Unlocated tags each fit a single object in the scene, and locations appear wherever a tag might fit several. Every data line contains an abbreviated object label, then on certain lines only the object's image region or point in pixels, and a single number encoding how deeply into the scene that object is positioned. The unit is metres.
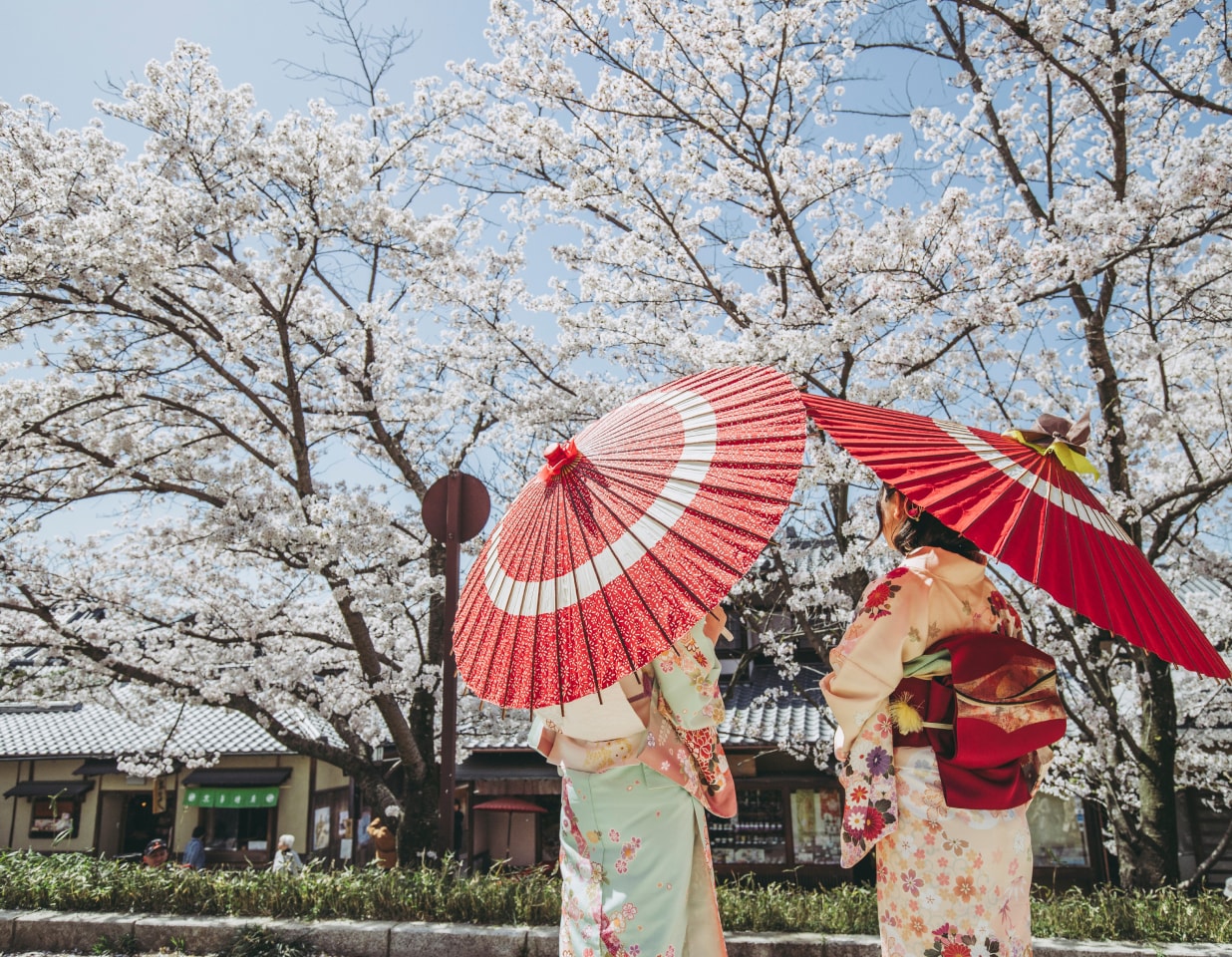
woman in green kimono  2.38
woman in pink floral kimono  2.25
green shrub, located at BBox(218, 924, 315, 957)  4.13
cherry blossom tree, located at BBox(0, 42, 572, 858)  6.58
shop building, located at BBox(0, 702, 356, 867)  16.53
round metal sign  4.26
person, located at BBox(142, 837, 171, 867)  9.62
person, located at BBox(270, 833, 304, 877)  9.62
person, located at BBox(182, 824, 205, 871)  12.24
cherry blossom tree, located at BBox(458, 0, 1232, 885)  5.66
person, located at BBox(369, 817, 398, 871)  8.74
